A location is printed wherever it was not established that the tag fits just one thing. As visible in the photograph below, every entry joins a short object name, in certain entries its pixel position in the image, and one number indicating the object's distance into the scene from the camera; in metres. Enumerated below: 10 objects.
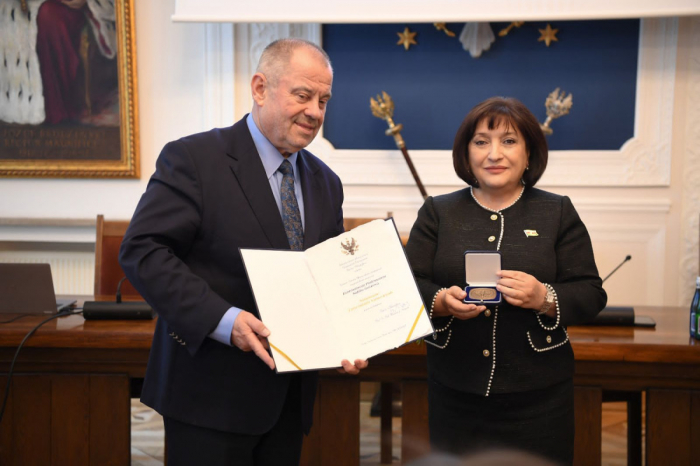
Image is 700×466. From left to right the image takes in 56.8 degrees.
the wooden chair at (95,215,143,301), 3.27
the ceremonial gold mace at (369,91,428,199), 4.13
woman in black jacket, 1.70
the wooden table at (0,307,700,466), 2.24
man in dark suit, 1.48
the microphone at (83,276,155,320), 2.47
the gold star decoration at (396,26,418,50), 4.35
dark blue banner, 4.28
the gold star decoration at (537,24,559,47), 4.26
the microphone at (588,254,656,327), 2.41
